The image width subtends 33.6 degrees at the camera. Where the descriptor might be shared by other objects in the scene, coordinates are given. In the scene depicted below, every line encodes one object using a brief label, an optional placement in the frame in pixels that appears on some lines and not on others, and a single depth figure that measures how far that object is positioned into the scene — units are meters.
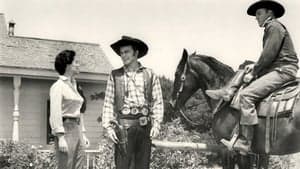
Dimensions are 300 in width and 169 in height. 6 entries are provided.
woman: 5.28
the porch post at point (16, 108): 13.18
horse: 6.70
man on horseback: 6.70
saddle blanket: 6.65
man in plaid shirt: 5.48
